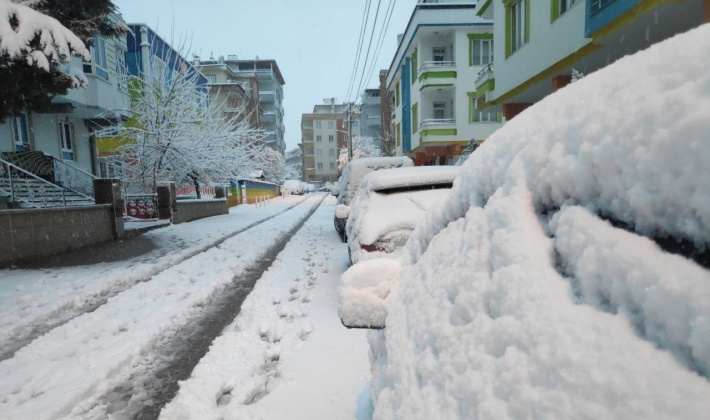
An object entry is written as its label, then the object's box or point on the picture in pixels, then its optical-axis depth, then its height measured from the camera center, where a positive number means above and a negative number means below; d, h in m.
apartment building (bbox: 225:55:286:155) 67.38 +18.59
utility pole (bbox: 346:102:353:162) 32.88 +5.94
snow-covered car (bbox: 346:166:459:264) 3.95 -0.31
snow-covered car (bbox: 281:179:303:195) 49.70 -0.67
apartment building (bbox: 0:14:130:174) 14.11 +3.27
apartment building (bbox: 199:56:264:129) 44.84 +13.58
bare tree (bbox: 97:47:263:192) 15.98 +2.24
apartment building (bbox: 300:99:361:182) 89.69 +9.55
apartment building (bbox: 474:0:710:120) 6.30 +2.96
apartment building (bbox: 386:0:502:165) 22.31 +6.75
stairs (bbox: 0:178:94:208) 10.74 -0.12
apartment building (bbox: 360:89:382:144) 63.56 +11.69
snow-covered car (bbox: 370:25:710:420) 0.50 -0.17
